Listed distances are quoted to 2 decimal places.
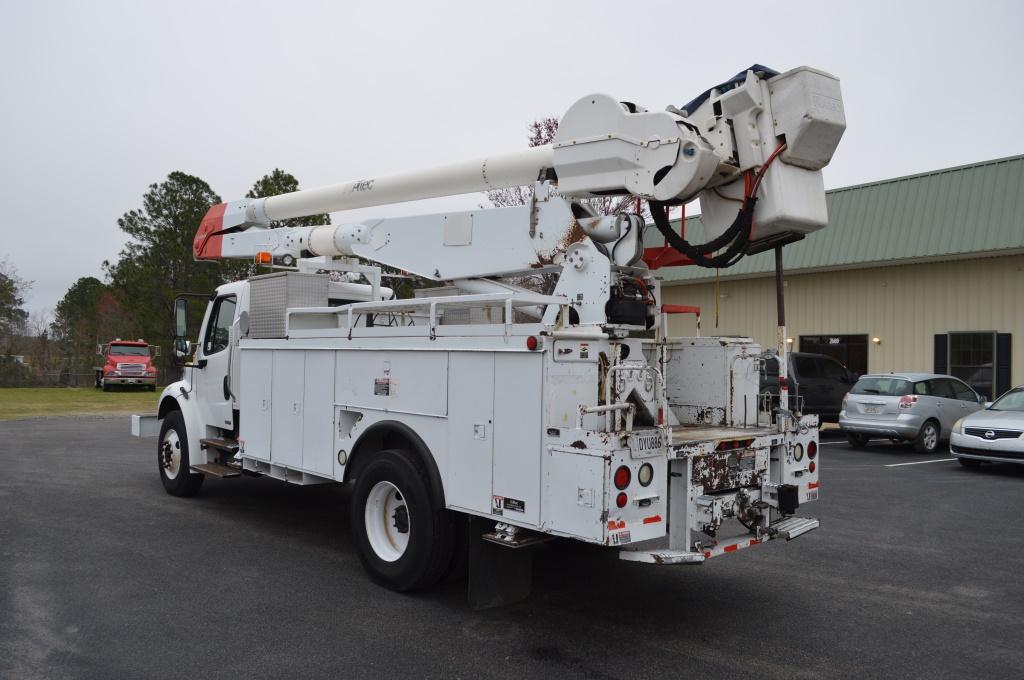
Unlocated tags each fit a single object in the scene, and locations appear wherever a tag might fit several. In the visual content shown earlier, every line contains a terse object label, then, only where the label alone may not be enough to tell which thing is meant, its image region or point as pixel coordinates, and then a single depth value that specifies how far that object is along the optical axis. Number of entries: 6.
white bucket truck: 4.73
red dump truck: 31.95
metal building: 17.47
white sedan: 11.87
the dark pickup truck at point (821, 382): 17.09
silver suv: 14.77
